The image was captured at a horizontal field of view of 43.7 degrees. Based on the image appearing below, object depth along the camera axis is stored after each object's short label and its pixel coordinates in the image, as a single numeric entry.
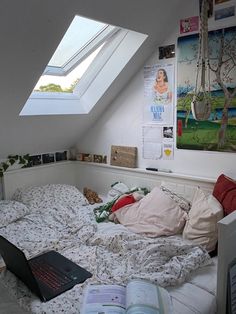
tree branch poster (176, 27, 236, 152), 2.13
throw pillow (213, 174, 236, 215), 1.93
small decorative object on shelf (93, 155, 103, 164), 3.15
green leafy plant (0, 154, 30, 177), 2.75
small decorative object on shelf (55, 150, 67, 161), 3.27
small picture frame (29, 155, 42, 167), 3.02
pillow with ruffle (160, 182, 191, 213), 2.23
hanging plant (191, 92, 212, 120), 2.15
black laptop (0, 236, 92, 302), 1.39
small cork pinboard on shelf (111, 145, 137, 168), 2.82
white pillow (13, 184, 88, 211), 2.65
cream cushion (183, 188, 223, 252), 1.86
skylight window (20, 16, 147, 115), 2.48
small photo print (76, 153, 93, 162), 3.25
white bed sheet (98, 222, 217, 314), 1.35
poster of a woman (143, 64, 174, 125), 2.49
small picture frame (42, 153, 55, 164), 3.14
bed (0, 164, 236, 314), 1.39
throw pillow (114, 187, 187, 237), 2.09
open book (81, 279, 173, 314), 1.23
